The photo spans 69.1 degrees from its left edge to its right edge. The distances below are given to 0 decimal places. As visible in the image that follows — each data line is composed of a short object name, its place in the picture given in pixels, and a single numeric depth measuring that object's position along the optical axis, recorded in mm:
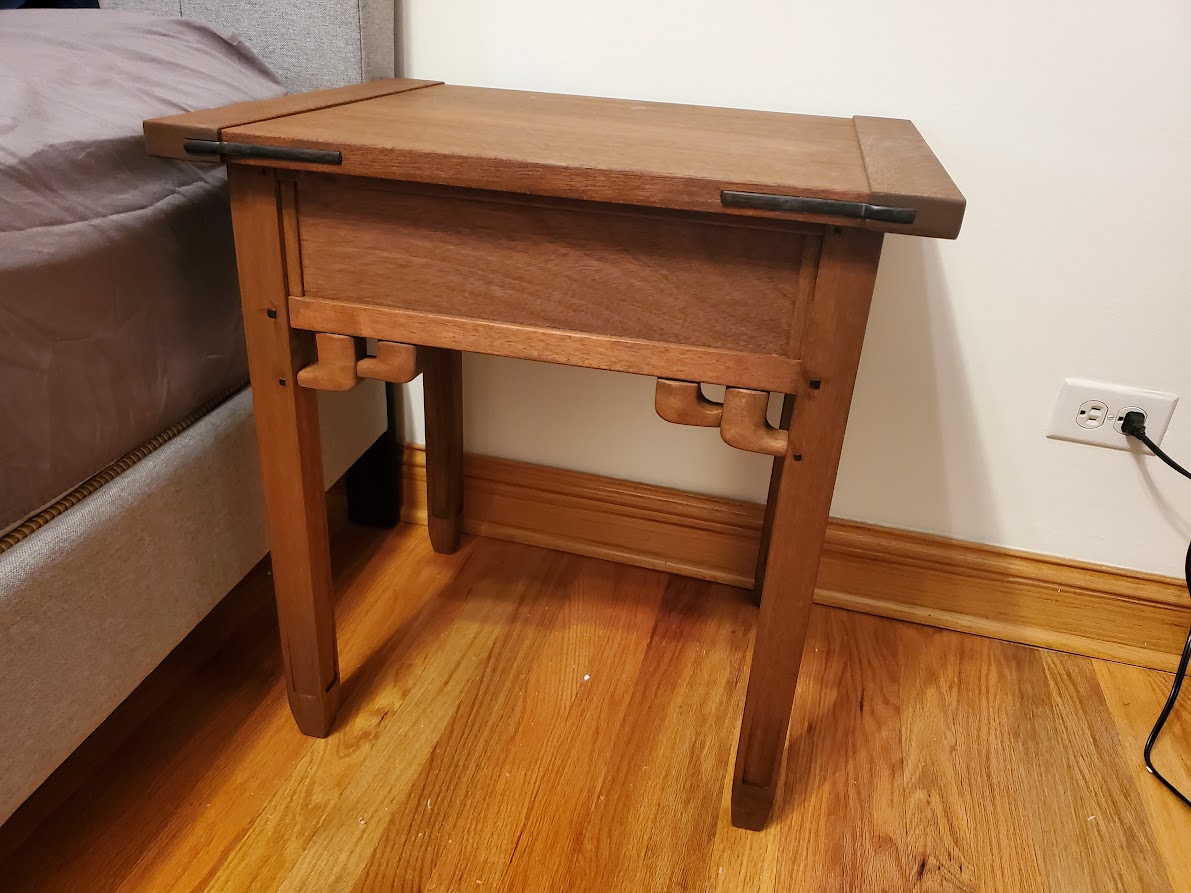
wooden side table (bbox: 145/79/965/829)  570
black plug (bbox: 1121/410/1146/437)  937
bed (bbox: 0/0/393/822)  582
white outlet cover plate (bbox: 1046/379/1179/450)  935
